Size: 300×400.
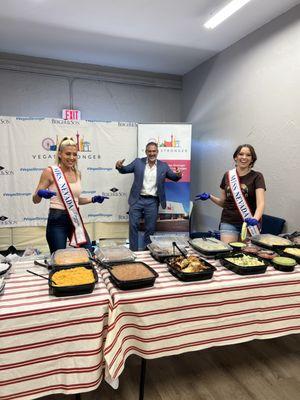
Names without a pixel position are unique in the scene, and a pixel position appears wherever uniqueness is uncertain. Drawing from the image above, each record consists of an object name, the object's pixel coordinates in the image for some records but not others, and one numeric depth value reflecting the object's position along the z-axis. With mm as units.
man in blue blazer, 3500
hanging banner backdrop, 3641
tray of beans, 1219
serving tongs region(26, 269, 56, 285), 1162
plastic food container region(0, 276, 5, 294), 1171
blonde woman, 2082
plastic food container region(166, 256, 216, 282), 1312
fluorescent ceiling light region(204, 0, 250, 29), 2401
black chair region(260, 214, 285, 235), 2723
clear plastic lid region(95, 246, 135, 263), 1492
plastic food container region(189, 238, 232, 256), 1611
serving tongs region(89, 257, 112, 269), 1397
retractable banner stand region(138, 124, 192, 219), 3922
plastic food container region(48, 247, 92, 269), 1363
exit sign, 4093
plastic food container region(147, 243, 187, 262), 1583
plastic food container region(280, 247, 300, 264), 1594
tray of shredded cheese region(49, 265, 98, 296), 1143
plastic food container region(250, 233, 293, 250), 1757
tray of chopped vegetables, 1409
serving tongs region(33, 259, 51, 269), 1385
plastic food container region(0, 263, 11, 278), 1321
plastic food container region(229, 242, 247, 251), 1729
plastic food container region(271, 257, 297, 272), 1467
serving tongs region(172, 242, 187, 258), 1559
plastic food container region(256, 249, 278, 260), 1591
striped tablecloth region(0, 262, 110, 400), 1021
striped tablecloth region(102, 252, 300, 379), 1185
